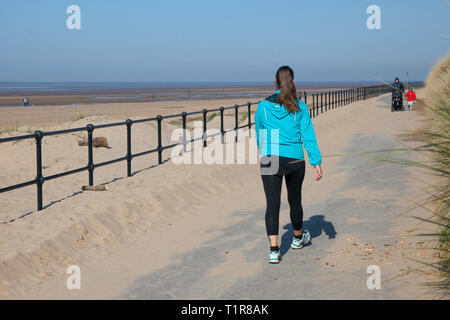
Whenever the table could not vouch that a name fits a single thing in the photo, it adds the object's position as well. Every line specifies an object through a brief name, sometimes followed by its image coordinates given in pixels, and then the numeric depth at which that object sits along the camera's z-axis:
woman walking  5.51
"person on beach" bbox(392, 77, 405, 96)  26.65
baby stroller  29.12
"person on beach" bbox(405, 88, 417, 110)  28.12
